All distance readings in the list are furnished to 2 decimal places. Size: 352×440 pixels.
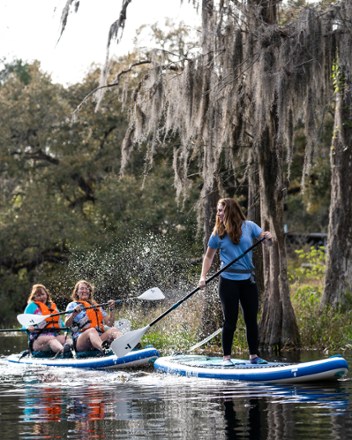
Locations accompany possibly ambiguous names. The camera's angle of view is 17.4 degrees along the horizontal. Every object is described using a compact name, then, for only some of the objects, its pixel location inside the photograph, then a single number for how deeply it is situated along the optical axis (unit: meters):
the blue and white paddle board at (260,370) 10.48
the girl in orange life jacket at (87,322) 14.62
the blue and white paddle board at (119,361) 13.79
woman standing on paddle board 11.48
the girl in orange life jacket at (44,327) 15.58
